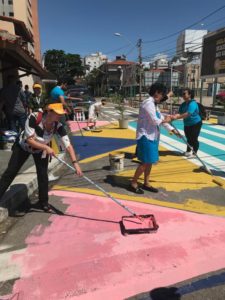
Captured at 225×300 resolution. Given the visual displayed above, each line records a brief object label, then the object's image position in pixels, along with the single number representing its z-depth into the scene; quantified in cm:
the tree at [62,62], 6728
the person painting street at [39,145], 300
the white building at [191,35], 6654
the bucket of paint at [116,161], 508
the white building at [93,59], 12760
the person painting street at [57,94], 639
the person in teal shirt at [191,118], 562
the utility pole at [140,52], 2494
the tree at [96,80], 6962
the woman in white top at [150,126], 378
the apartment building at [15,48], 515
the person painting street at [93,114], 1042
